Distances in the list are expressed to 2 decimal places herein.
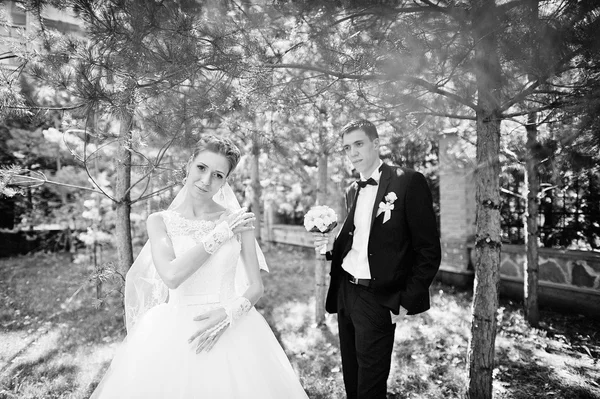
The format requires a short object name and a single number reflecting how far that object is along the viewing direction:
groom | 2.67
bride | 2.10
